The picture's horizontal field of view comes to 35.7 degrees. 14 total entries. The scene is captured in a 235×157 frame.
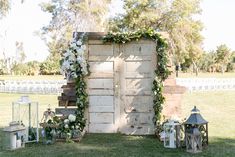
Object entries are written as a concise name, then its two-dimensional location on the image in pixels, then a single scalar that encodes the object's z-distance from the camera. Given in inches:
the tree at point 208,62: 2326.4
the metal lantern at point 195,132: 249.8
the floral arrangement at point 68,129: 292.4
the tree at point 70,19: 1116.5
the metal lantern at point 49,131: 288.0
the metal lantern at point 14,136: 262.2
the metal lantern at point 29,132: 283.9
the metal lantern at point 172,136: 266.4
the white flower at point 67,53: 313.6
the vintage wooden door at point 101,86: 326.3
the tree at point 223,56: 2239.2
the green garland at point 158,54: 310.7
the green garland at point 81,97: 315.3
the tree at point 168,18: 1234.6
